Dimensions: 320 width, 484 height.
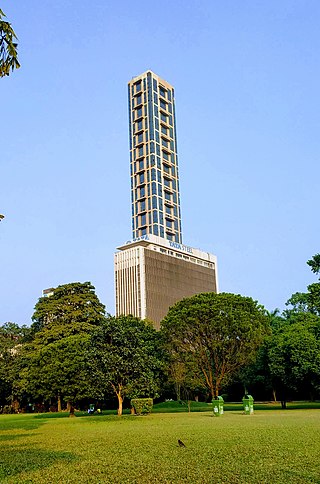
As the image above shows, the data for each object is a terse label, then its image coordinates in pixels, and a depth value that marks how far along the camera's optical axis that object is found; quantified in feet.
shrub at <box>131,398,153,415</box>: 113.98
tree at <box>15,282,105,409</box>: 135.33
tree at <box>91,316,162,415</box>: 120.16
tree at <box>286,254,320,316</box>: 129.47
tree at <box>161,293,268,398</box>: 139.64
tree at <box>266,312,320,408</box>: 115.34
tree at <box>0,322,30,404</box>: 192.76
